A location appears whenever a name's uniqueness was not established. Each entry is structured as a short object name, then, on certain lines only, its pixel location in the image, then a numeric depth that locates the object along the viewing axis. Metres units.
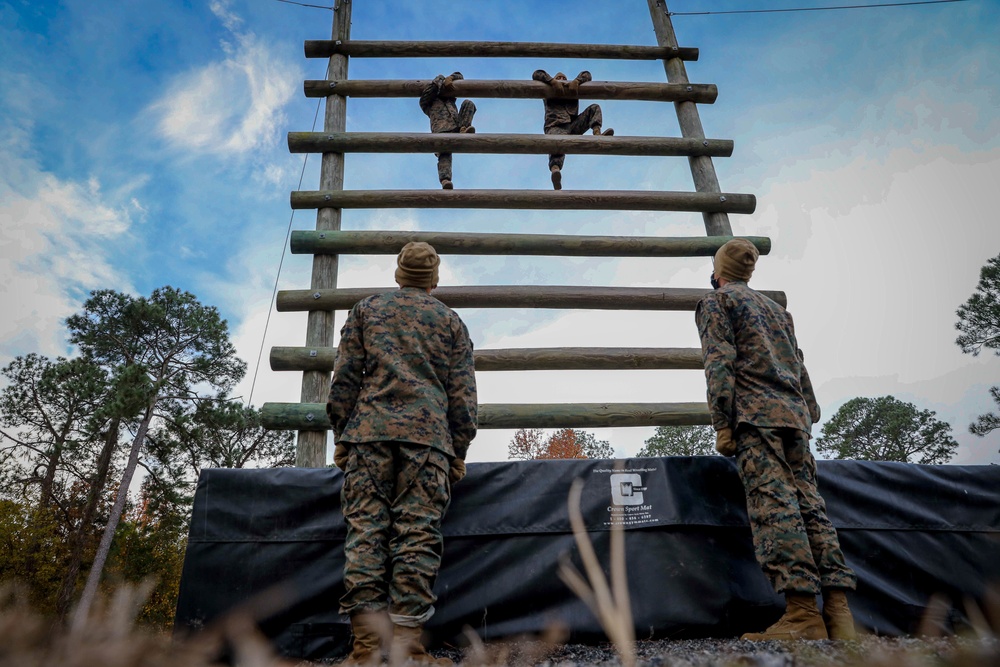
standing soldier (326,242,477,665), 2.75
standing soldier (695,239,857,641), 2.97
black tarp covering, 3.21
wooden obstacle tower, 5.25
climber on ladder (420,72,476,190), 6.80
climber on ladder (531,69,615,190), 6.96
